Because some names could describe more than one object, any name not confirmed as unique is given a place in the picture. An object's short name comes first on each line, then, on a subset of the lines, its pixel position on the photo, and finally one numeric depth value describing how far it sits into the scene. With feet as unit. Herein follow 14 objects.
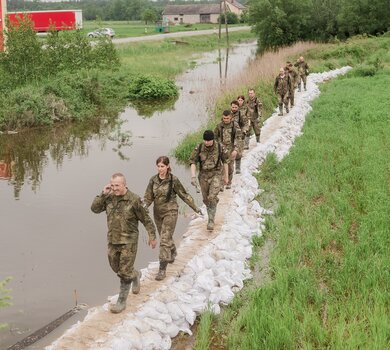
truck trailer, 143.84
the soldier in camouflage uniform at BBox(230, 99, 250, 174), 35.68
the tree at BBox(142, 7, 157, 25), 281.95
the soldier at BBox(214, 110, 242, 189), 33.03
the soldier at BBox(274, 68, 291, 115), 55.31
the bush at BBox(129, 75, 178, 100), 86.79
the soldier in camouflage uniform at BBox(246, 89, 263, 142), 43.93
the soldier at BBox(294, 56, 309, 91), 72.08
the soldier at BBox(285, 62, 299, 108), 56.46
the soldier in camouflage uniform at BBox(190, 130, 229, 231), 27.78
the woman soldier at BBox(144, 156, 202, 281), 22.62
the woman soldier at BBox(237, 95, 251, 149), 38.45
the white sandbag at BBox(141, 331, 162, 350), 18.34
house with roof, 314.76
